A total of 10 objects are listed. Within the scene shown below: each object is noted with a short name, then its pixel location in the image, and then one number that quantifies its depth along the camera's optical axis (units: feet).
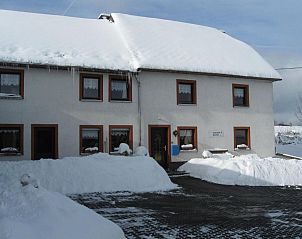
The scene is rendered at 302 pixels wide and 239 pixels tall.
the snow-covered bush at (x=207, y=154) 68.85
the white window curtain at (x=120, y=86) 66.23
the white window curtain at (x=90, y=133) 63.35
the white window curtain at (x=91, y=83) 64.03
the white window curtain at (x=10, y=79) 59.31
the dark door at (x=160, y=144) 67.56
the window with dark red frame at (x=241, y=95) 76.02
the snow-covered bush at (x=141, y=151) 62.75
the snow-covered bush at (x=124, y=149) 63.00
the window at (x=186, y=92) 70.03
